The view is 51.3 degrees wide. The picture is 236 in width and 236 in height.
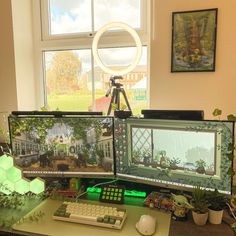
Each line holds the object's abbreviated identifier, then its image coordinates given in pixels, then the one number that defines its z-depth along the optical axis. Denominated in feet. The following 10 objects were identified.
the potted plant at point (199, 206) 3.34
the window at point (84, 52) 6.84
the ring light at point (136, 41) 5.14
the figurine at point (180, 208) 3.48
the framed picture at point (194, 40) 5.40
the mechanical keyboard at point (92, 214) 3.36
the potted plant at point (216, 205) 3.38
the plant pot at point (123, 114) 4.11
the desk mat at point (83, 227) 3.22
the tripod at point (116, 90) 6.20
